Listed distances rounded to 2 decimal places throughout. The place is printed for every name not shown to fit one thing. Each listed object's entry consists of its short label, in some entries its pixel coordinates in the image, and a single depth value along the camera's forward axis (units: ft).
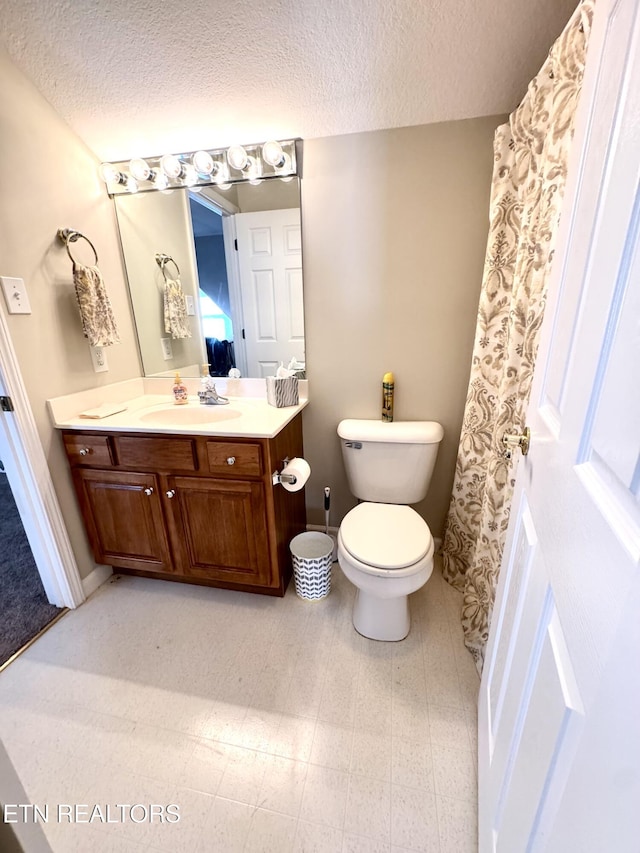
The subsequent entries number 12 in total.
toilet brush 5.91
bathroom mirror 5.40
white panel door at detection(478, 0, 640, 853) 1.18
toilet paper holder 4.76
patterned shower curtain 3.06
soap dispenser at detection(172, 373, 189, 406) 5.91
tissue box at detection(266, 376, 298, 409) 5.40
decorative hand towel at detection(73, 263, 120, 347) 4.89
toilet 4.09
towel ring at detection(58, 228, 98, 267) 4.84
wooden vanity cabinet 4.68
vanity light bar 4.98
